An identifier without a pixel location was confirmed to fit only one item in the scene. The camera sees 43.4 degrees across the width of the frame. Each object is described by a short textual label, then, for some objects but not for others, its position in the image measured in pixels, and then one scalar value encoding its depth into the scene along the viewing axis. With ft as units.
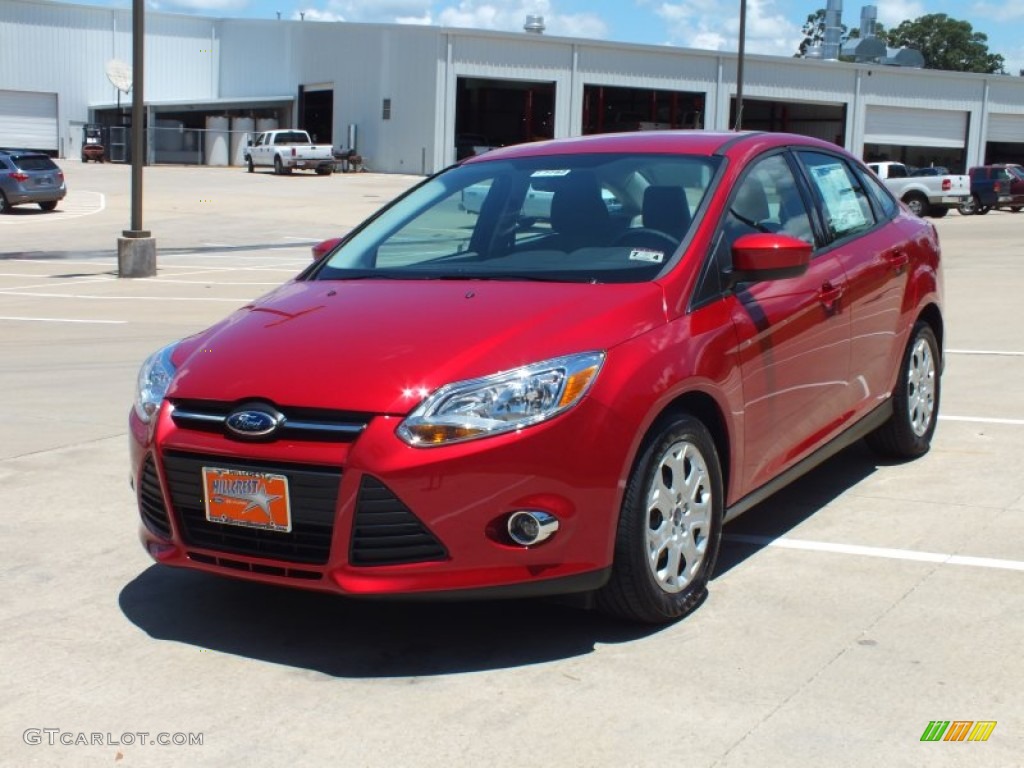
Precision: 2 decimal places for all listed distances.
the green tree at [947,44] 413.18
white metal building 179.32
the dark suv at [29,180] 109.91
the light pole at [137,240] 60.59
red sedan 12.99
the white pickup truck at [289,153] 176.04
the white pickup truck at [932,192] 124.36
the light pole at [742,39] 119.85
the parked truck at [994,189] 133.90
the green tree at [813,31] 412.57
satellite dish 192.75
